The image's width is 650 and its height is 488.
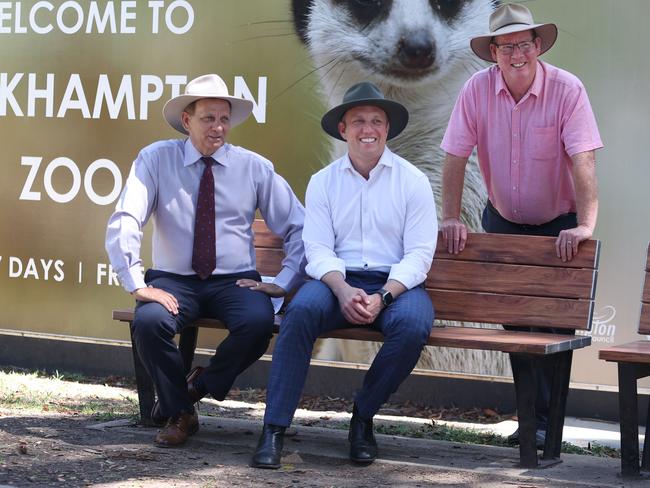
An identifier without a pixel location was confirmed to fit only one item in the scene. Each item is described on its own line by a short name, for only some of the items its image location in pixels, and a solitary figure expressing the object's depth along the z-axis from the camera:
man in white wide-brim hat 5.11
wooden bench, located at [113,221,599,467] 4.82
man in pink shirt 5.08
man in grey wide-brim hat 4.80
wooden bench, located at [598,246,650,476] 4.67
